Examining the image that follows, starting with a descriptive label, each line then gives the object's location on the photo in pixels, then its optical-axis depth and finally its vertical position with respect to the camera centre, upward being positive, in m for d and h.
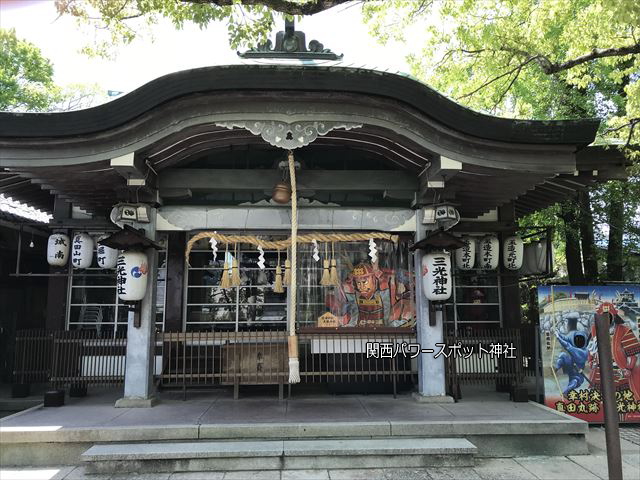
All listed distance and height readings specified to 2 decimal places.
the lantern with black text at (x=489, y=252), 8.70 +0.86
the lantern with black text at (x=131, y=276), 6.88 +0.31
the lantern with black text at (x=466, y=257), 8.62 +0.76
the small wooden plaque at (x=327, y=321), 8.03 -0.47
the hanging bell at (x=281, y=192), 7.05 +1.68
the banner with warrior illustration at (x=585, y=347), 7.21 -0.87
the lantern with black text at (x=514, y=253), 8.80 +0.86
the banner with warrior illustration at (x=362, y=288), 8.25 +0.14
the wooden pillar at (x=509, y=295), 9.19 +0.01
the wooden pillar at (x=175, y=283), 8.79 +0.26
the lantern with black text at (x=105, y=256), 8.38 +0.76
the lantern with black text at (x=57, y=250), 8.62 +0.91
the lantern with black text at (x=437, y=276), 7.12 +0.32
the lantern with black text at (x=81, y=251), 8.49 +0.88
